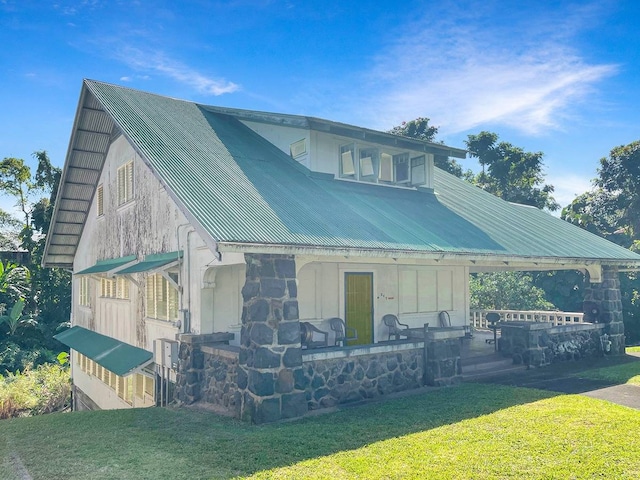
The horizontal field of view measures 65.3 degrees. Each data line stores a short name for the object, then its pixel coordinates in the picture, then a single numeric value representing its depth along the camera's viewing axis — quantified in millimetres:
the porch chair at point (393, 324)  13922
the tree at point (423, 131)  40656
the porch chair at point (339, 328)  12755
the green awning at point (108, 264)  14878
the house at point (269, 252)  9422
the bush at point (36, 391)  17844
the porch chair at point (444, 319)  15688
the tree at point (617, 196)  32656
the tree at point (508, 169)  35750
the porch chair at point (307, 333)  11220
